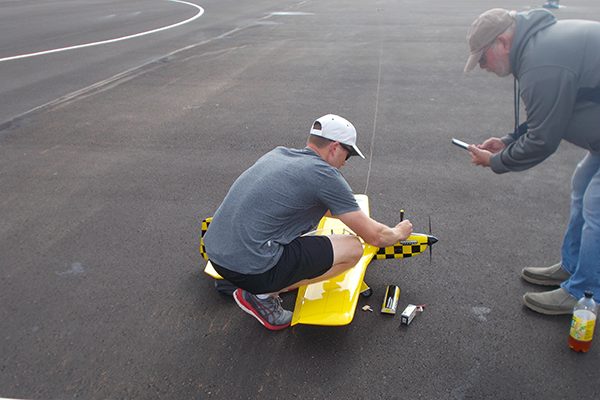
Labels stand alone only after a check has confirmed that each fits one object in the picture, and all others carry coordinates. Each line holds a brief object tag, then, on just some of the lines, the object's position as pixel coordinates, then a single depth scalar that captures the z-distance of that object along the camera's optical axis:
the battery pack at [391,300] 3.20
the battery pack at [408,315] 3.09
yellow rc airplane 2.97
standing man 2.65
